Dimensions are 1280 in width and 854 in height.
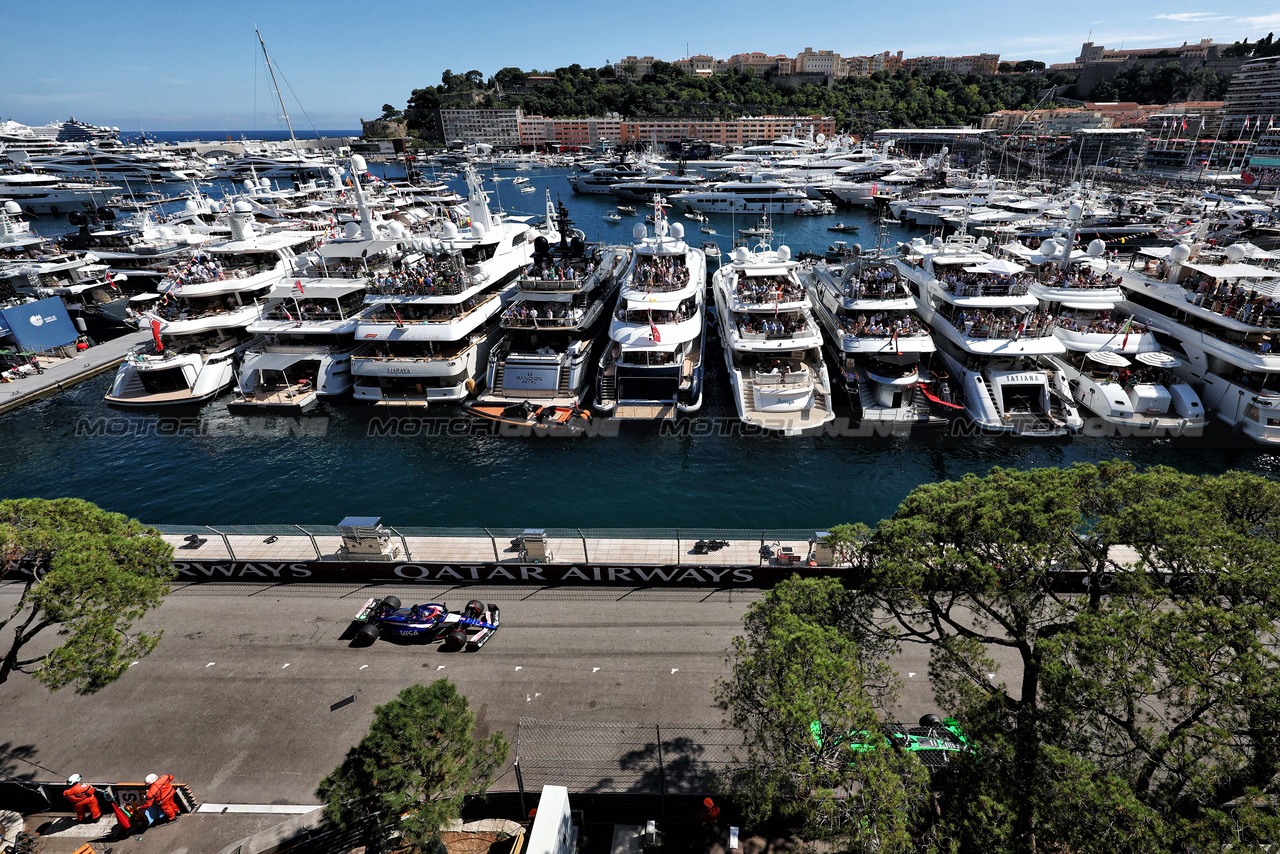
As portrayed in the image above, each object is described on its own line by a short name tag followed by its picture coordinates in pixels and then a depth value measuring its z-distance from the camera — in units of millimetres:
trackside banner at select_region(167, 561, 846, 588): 19609
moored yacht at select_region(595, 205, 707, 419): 32906
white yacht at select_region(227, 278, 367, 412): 36031
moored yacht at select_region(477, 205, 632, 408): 34281
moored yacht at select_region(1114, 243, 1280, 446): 29562
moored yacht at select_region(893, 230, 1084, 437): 31156
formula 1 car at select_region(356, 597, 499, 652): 17516
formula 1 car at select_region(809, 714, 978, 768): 12100
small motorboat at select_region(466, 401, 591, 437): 32188
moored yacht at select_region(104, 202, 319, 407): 36938
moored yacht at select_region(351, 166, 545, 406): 34875
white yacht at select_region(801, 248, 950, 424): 31938
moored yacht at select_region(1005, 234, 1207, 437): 30781
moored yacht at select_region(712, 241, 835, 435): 31547
